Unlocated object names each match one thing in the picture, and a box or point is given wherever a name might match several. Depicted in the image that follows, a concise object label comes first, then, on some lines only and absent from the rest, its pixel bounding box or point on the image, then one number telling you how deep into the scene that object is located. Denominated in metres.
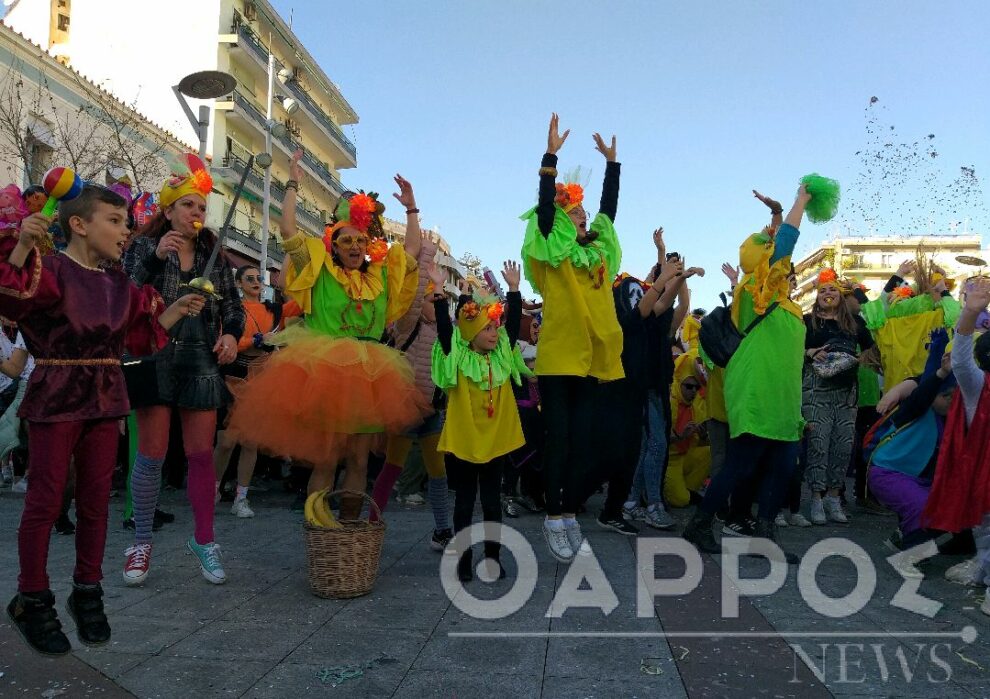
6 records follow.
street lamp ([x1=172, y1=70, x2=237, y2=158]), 5.43
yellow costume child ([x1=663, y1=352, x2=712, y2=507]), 7.52
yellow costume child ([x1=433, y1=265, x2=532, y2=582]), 4.60
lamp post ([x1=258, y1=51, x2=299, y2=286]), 21.59
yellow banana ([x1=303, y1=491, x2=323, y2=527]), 4.18
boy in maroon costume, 3.01
